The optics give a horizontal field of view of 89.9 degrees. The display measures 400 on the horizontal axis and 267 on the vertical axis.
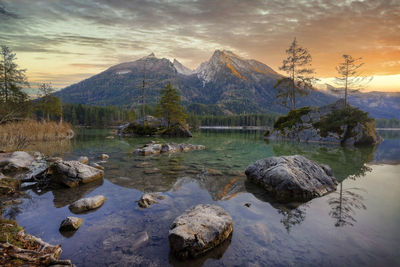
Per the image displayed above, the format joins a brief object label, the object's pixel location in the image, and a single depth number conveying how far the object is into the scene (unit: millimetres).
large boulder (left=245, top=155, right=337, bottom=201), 9797
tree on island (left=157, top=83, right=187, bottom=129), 49250
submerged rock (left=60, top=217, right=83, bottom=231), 6555
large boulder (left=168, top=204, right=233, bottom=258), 5401
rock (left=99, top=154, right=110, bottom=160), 18977
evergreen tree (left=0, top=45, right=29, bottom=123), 31422
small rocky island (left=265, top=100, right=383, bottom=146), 34156
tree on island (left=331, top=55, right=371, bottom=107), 37325
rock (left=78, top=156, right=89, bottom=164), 16908
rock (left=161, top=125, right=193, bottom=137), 48969
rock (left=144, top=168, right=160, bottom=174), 14336
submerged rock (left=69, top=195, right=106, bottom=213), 8072
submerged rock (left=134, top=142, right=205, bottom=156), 22203
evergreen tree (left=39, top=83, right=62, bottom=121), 64938
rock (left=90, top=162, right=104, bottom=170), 14617
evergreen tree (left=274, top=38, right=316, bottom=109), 40469
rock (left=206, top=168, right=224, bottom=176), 13950
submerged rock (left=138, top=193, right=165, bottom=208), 8545
